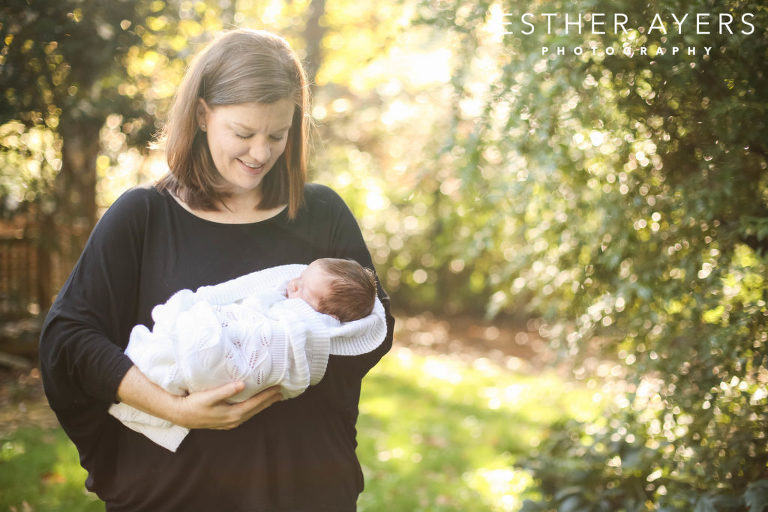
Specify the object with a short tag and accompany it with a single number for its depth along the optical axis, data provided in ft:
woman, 4.86
